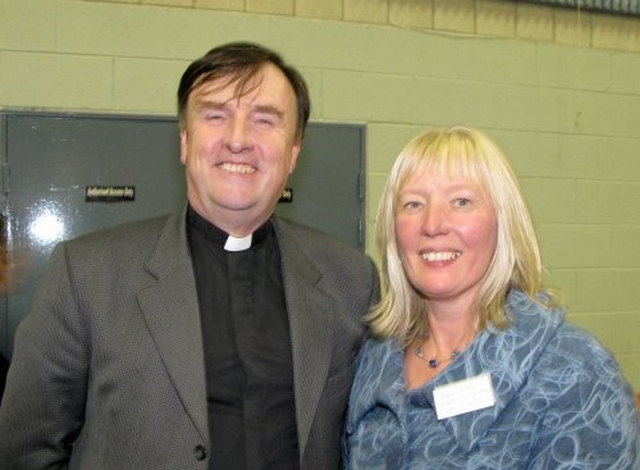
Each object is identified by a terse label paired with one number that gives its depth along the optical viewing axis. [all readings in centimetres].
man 147
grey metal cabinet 270
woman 127
